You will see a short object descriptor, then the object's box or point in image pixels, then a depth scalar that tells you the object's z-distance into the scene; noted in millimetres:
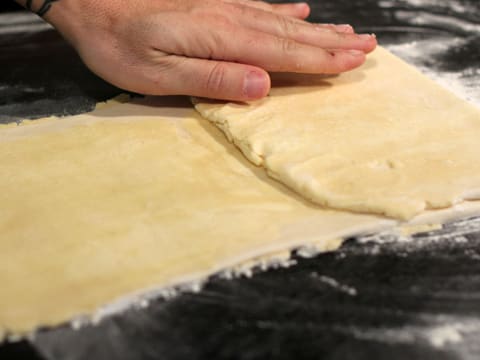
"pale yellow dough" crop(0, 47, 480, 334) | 374
